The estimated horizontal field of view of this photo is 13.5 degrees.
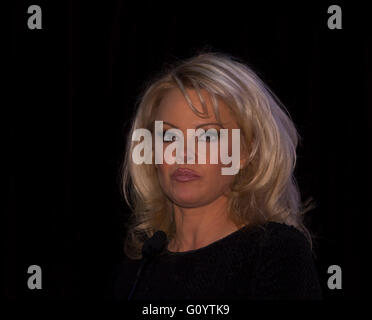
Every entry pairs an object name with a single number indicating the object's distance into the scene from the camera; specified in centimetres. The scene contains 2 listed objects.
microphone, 228
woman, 231
